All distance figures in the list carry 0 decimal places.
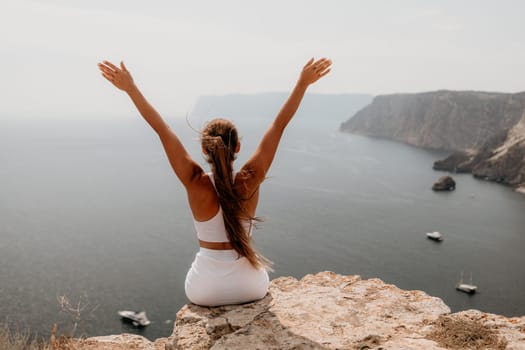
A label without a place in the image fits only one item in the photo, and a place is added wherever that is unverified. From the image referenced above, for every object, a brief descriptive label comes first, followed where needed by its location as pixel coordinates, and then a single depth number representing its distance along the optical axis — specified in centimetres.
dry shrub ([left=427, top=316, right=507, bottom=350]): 262
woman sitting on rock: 262
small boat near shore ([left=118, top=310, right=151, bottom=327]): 3006
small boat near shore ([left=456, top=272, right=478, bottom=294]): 3734
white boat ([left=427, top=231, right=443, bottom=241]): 4988
